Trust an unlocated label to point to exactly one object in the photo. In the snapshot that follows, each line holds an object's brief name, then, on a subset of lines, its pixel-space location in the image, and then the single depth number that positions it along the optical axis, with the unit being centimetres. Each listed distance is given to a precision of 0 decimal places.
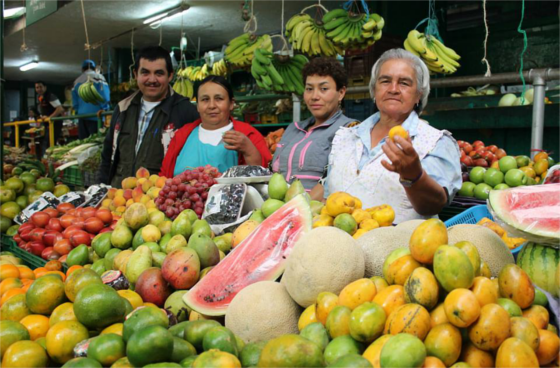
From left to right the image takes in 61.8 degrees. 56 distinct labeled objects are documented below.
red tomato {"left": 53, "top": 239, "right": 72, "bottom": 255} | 263
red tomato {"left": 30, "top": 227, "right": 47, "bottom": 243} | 289
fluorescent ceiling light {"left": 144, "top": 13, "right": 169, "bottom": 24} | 983
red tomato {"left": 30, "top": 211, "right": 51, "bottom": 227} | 306
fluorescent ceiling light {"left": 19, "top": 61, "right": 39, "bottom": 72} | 1586
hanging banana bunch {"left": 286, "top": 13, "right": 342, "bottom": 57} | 432
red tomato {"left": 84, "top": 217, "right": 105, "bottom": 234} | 276
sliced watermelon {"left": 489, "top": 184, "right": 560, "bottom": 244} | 134
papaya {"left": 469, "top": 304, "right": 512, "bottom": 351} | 96
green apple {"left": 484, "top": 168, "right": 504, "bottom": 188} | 351
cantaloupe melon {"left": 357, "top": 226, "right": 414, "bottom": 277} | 140
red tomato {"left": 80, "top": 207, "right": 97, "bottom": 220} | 291
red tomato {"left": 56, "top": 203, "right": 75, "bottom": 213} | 328
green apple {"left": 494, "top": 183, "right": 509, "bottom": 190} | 335
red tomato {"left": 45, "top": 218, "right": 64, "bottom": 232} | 294
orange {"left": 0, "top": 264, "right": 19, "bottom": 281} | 216
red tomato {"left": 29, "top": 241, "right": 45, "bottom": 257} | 282
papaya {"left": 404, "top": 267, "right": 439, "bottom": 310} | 105
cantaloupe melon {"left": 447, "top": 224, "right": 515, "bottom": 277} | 132
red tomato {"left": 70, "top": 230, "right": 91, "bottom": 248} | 264
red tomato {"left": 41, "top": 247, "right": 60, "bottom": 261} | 267
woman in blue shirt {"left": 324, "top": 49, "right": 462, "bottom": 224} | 237
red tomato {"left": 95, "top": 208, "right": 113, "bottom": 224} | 284
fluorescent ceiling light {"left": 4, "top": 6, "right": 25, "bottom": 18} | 998
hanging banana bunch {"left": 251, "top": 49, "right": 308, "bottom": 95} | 419
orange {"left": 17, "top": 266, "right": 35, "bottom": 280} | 225
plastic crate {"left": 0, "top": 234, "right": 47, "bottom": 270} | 273
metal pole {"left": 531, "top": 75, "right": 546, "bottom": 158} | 355
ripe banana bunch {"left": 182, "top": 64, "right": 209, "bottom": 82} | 896
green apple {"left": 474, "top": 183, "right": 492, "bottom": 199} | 349
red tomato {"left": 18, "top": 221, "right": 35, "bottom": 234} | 304
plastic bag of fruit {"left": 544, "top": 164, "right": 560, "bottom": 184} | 214
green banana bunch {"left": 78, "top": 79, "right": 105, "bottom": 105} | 768
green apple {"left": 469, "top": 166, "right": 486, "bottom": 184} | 367
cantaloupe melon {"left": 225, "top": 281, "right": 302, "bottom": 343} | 129
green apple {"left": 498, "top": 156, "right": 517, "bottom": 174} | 354
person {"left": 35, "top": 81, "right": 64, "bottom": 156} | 1069
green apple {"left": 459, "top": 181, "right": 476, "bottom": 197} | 361
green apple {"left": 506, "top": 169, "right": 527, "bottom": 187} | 337
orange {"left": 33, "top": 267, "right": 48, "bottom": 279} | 227
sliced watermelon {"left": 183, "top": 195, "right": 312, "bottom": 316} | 151
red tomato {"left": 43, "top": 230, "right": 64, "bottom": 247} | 283
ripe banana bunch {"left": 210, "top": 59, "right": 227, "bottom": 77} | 763
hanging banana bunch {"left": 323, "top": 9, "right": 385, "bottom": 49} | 397
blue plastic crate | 245
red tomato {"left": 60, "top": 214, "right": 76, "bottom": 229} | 296
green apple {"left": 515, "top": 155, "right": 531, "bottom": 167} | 359
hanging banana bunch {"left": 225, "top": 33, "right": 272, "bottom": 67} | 465
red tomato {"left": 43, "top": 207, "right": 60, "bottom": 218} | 318
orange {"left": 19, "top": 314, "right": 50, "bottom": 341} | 154
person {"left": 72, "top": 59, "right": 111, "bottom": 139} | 938
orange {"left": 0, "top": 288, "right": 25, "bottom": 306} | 185
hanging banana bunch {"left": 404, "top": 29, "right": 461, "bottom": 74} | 391
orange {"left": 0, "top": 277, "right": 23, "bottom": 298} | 198
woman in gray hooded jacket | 328
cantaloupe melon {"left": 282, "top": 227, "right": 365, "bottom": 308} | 127
